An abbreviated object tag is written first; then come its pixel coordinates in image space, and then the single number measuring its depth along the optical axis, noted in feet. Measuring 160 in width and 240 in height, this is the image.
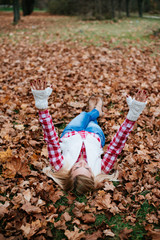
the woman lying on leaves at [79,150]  6.56
